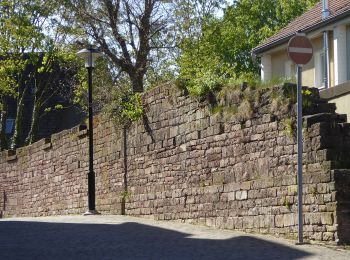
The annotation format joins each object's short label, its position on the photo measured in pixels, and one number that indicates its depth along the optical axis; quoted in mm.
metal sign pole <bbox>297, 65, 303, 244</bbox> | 11985
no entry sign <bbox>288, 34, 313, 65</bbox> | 12094
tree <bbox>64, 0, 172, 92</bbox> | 33875
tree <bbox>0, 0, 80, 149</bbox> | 37925
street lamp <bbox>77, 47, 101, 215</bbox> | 20062
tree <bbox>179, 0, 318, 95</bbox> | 38938
